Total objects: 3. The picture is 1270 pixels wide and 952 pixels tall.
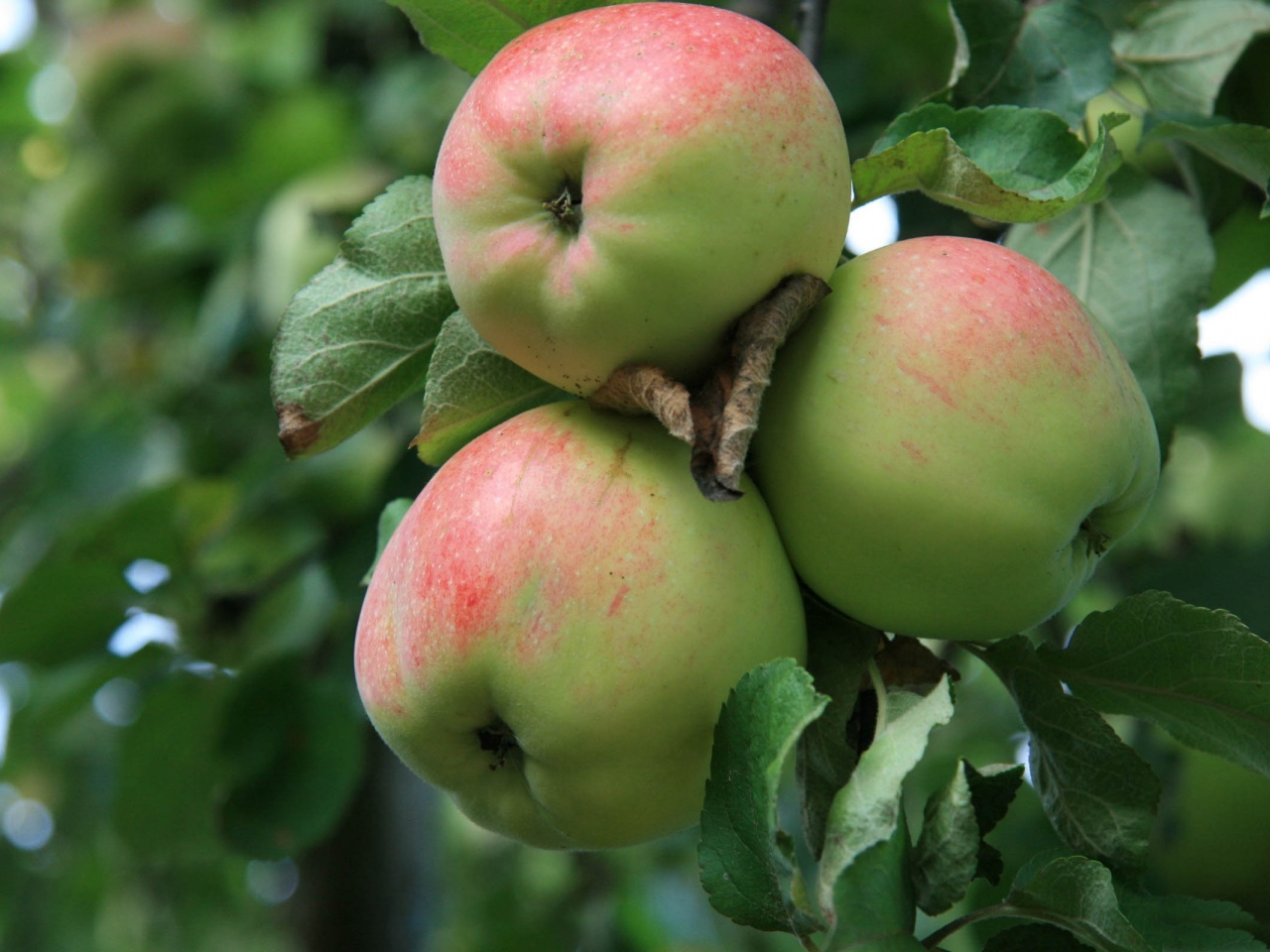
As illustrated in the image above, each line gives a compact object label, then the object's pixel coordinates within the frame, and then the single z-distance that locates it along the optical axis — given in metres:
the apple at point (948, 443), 0.69
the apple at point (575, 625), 0.69
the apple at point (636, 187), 0.69
